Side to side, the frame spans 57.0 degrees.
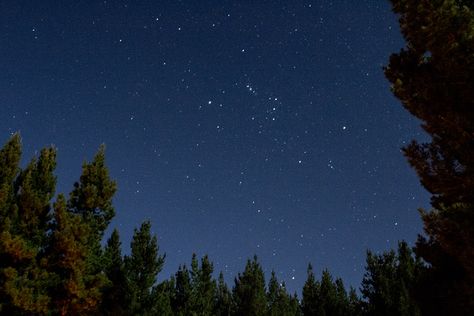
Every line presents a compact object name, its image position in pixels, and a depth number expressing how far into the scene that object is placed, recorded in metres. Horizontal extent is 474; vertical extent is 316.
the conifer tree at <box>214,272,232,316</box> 49.84
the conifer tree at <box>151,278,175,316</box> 28.53
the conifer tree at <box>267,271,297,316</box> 47.40
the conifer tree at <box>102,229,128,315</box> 28.28
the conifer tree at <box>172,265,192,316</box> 34.41
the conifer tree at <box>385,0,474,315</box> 8.95
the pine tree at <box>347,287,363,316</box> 46.19
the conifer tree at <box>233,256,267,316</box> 45.03
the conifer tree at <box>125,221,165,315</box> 28.44
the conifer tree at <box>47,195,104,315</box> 24.23
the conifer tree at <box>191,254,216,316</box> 34.31
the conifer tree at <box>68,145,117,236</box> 27.81
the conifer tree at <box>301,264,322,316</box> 49.25
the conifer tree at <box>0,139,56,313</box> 21.98
